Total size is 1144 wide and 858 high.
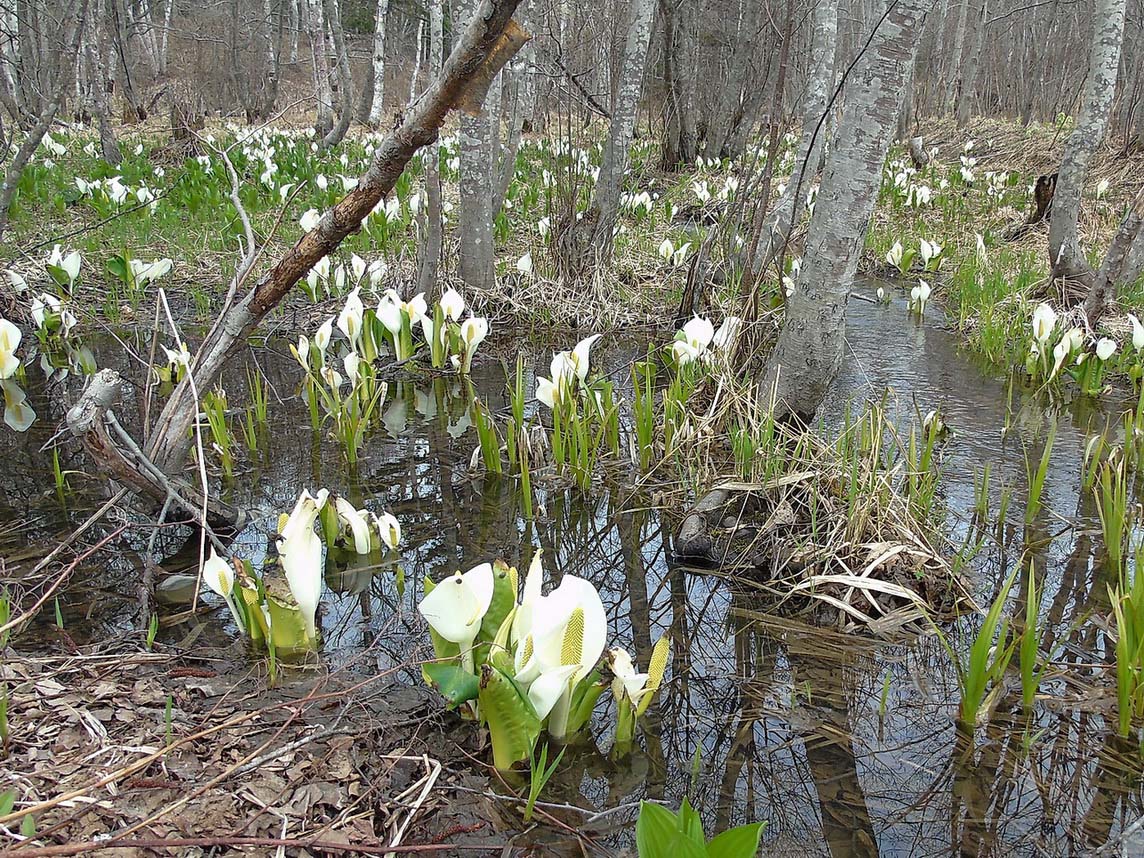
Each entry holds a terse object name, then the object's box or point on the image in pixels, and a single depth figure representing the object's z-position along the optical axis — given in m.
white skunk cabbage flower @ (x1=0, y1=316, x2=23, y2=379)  3.98
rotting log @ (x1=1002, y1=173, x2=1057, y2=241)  8.60
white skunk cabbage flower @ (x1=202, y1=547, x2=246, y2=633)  2.41
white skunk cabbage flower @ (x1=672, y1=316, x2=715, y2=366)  4.02
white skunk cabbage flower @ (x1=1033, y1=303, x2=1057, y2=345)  4.95
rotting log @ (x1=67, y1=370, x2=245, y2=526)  2.54
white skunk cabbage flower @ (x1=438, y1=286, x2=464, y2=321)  5.10
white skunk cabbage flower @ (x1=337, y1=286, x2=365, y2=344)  4.62
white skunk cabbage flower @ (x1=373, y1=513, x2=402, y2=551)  3.01
